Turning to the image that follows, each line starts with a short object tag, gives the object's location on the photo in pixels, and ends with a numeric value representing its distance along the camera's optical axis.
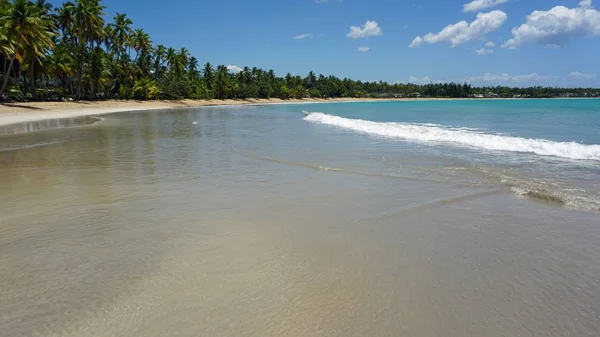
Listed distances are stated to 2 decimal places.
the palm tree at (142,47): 71.75
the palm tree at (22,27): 36.44
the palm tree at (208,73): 100.84
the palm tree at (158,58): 88.88
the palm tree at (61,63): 49.88
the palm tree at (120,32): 65.25
